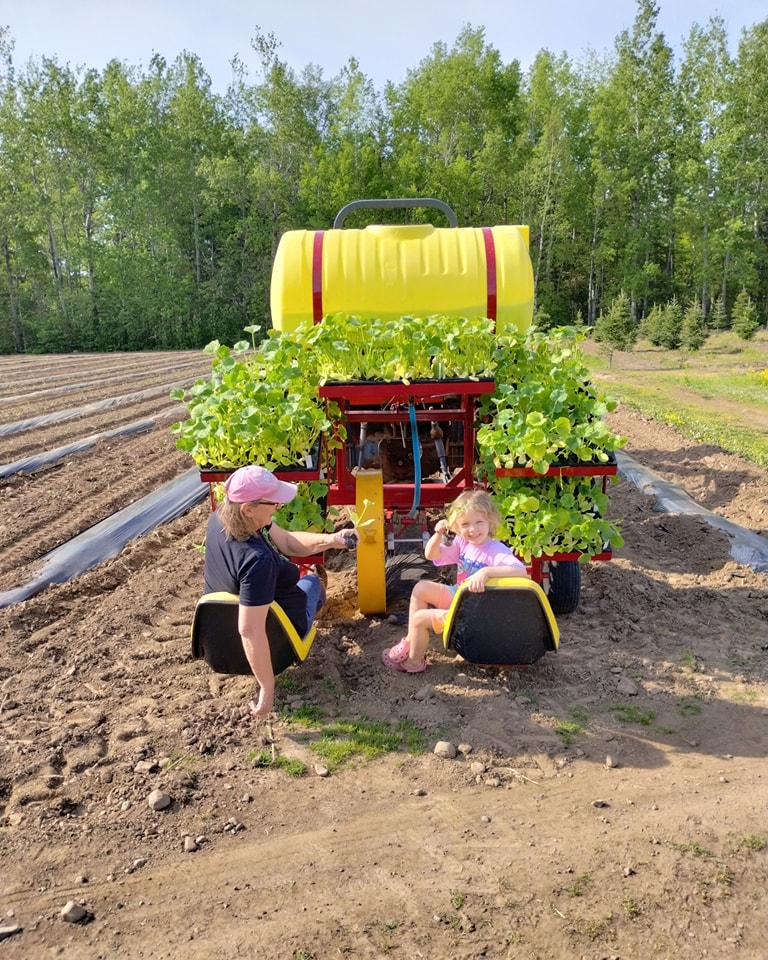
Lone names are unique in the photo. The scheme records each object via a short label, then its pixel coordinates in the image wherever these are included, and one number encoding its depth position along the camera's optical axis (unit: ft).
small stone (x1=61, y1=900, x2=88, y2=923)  7.08
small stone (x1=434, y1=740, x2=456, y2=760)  9.60
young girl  10.80
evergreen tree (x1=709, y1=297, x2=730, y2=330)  87.10
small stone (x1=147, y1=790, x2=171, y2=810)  8.61
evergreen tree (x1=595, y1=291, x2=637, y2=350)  72.59
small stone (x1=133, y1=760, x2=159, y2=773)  9.25
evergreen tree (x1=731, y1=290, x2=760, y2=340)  79.46
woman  9.64
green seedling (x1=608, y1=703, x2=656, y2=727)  10.41
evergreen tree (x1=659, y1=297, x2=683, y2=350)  79.05
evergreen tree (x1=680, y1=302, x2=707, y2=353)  76.23
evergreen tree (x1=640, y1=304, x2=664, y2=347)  80.18
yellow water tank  14.39
